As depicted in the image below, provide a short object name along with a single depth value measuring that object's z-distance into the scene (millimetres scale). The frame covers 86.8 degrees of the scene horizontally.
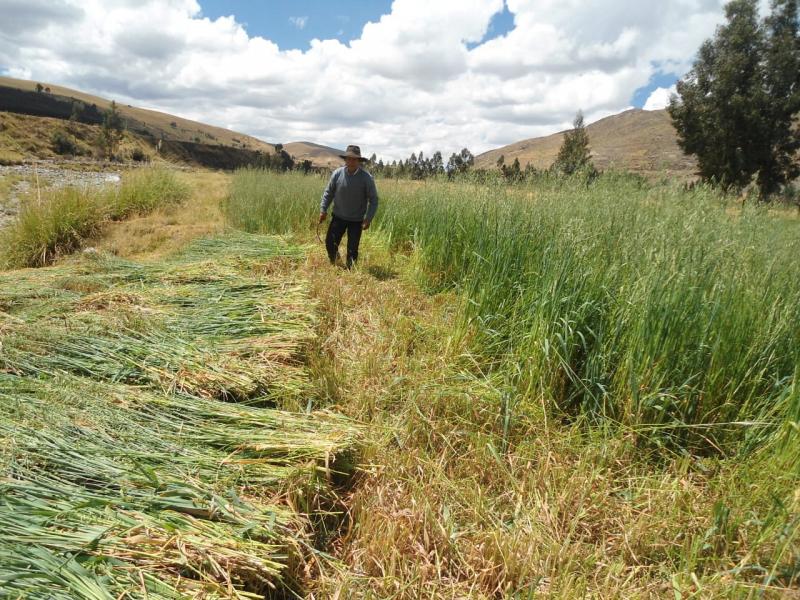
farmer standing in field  6156
